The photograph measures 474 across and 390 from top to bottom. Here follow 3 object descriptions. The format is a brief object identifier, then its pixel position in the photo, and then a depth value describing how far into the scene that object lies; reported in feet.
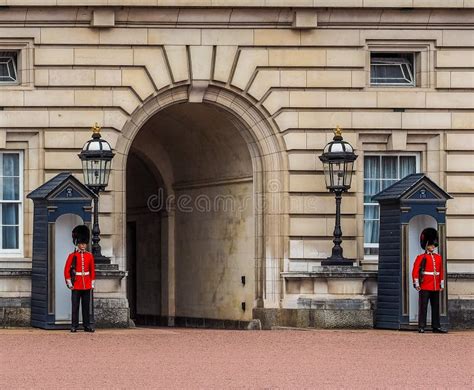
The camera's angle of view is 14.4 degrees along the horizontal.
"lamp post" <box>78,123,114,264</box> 87.86
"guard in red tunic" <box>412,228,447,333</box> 86.79
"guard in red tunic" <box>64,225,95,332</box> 84.23
